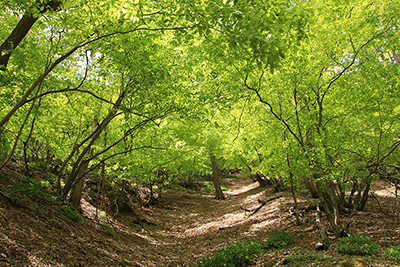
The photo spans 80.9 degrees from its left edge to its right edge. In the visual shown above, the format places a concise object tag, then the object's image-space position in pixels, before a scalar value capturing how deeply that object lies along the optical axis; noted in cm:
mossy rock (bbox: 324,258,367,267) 379
